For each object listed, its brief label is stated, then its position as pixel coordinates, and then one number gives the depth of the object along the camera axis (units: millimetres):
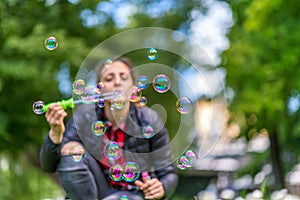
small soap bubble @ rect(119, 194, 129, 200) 2918
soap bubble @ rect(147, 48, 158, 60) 3405
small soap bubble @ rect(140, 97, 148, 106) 3326
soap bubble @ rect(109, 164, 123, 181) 2938
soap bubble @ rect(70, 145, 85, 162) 2881
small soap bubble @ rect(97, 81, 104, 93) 3031
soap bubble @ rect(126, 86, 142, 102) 3051
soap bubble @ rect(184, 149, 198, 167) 3221
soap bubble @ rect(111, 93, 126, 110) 2953
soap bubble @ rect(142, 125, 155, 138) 3047
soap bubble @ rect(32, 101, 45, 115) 3018
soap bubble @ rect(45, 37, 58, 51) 3473
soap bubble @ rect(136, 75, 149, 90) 3209
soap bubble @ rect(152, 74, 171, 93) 3398
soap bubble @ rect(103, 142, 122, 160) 2984
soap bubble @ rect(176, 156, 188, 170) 3215
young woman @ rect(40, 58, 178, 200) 2955
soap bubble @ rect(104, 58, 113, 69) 3102
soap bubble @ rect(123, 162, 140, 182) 2936
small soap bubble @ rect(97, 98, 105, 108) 3037
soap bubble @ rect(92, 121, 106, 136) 2982
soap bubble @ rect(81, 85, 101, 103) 2996
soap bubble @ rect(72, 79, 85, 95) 3169
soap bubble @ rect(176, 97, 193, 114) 3355
